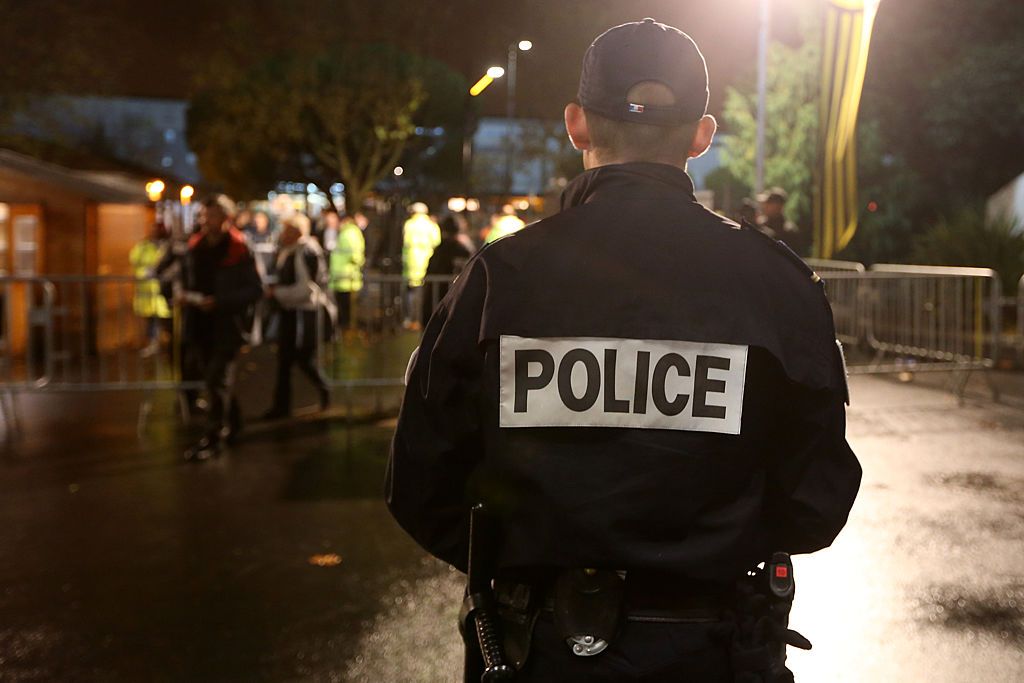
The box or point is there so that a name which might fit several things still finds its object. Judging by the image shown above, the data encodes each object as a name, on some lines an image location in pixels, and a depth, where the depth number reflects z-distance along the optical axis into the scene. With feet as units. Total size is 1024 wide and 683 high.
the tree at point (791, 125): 104.27
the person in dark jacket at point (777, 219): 34.99
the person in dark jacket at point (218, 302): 29.66
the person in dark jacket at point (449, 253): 39.81
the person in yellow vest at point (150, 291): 49.73
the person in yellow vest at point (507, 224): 57.82
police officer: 6.98
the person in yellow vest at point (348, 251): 59.26
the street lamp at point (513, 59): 58.28
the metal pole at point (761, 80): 74.13
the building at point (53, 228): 54.39
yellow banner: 43.39
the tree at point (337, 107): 125.70
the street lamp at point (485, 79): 52.06
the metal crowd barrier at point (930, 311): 39.29
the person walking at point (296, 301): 35.06
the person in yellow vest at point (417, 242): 59.16
